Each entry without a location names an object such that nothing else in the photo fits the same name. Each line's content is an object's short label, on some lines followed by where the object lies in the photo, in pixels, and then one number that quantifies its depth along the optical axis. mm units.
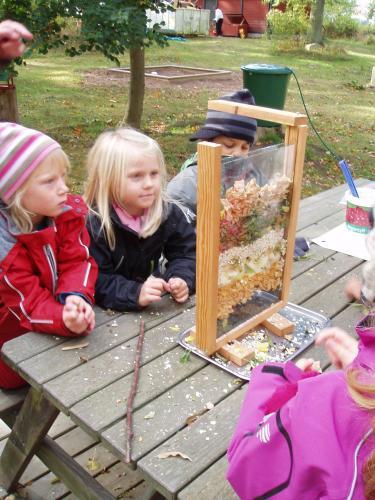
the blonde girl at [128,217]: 1976
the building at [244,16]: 25828
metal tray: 1625
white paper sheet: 2508
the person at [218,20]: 25328
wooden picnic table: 1285
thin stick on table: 1300
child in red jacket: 1725
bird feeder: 1474
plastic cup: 2592
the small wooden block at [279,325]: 1784
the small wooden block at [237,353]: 1625
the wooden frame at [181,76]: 11000
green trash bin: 6168
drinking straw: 2408
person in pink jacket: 924
